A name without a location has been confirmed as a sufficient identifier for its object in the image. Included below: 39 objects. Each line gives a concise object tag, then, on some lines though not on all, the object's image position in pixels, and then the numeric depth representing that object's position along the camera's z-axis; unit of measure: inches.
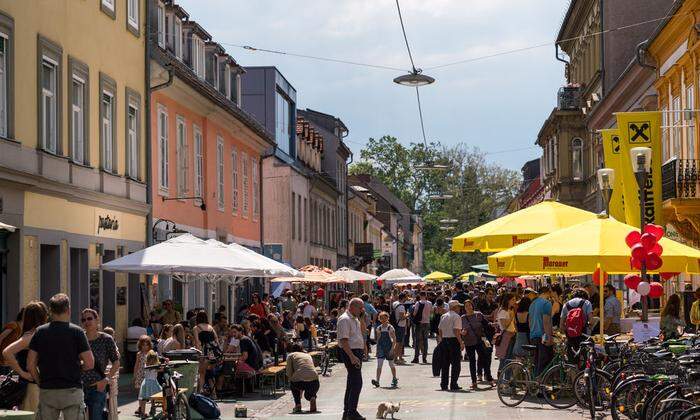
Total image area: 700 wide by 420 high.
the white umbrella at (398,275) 2141.2
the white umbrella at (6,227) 597.8
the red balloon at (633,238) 714.8
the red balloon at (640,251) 697.6
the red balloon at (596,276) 759.7
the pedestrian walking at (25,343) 510.9
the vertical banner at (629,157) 1052.5
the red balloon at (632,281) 789.9
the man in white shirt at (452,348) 916.6
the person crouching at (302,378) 773.9
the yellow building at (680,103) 1137.4
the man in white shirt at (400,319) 1408.7
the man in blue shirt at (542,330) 809.5
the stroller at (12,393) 541.3
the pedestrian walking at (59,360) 464.8
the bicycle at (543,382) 743.1
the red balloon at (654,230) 717.3
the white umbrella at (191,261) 828.6
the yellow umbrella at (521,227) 930.1
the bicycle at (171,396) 628.7
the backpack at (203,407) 700.7
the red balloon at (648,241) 697.0
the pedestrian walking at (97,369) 549.6
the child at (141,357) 722.8
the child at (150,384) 687.1
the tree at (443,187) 4389.8
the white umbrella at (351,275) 1758.1
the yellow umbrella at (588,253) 720.3
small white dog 706.8
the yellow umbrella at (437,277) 2787.9
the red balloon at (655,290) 761.6
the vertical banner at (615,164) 1091.3
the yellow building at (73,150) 791.1
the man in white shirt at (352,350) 697.6
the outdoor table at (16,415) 427.2
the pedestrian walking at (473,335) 948.0
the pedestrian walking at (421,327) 1300.4
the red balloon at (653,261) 698.8
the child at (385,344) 967.6
